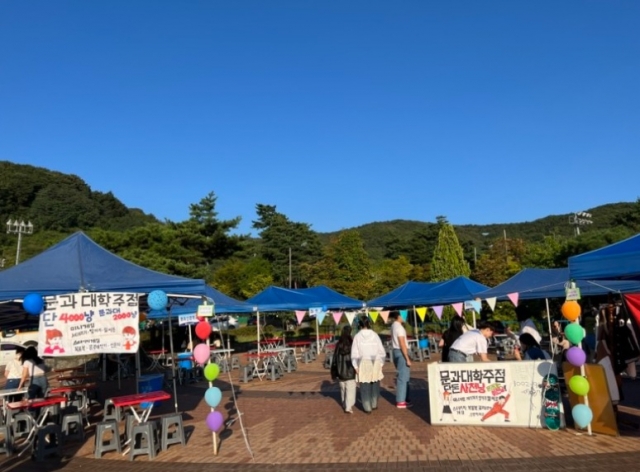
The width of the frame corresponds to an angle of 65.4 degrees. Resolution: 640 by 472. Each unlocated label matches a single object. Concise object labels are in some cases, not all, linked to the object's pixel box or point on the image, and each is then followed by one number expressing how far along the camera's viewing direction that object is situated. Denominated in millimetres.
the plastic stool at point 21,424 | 7355
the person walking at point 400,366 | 8766
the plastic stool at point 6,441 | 7113
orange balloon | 6633
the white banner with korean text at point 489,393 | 6867
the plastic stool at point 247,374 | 13914
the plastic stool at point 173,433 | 6746
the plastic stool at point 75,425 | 7625
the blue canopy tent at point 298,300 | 17422
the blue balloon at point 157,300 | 7137
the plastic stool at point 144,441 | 6398
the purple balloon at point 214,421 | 6281
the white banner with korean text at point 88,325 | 6840
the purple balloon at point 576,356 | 6301
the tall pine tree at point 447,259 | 35812
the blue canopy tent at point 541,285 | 14328
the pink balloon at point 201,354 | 6555
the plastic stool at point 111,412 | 7714
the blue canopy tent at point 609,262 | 6956
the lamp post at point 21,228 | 43153
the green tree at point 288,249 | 56031
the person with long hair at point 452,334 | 8133
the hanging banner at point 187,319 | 15838
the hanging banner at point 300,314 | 19969
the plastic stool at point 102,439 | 6625
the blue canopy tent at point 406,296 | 17297
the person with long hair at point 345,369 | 8625
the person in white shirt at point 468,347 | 7621
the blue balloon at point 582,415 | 6266
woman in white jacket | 8461
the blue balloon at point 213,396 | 6262
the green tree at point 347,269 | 40000
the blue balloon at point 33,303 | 6684
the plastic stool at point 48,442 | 6555
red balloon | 6820
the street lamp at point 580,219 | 48975
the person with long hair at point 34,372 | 8516
